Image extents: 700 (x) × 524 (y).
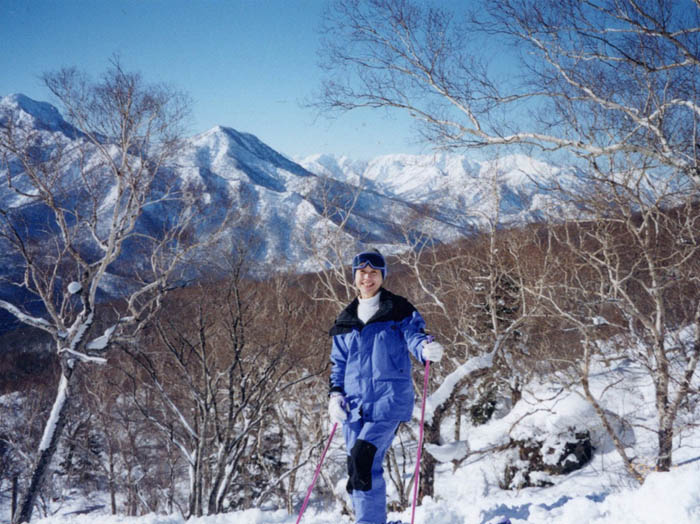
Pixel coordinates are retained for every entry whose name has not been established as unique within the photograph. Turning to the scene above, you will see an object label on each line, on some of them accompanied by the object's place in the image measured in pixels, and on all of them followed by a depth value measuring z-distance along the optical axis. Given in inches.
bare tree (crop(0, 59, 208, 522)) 329.4
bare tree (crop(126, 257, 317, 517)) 234.1
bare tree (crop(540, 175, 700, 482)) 298.4
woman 108.1
